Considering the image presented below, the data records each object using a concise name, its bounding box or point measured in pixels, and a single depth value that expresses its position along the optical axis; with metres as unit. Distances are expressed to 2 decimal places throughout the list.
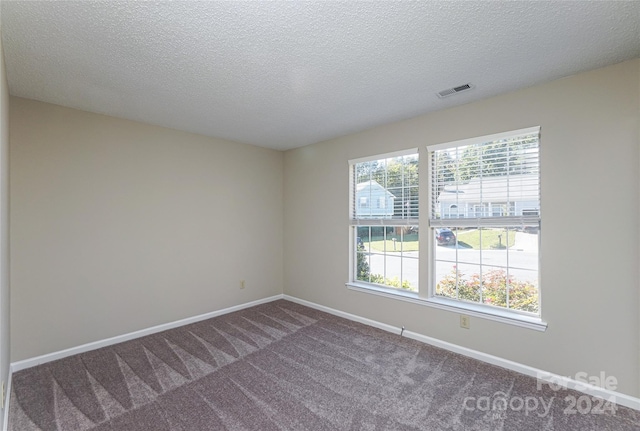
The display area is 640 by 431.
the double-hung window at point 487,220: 2.51
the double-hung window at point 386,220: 3.28
